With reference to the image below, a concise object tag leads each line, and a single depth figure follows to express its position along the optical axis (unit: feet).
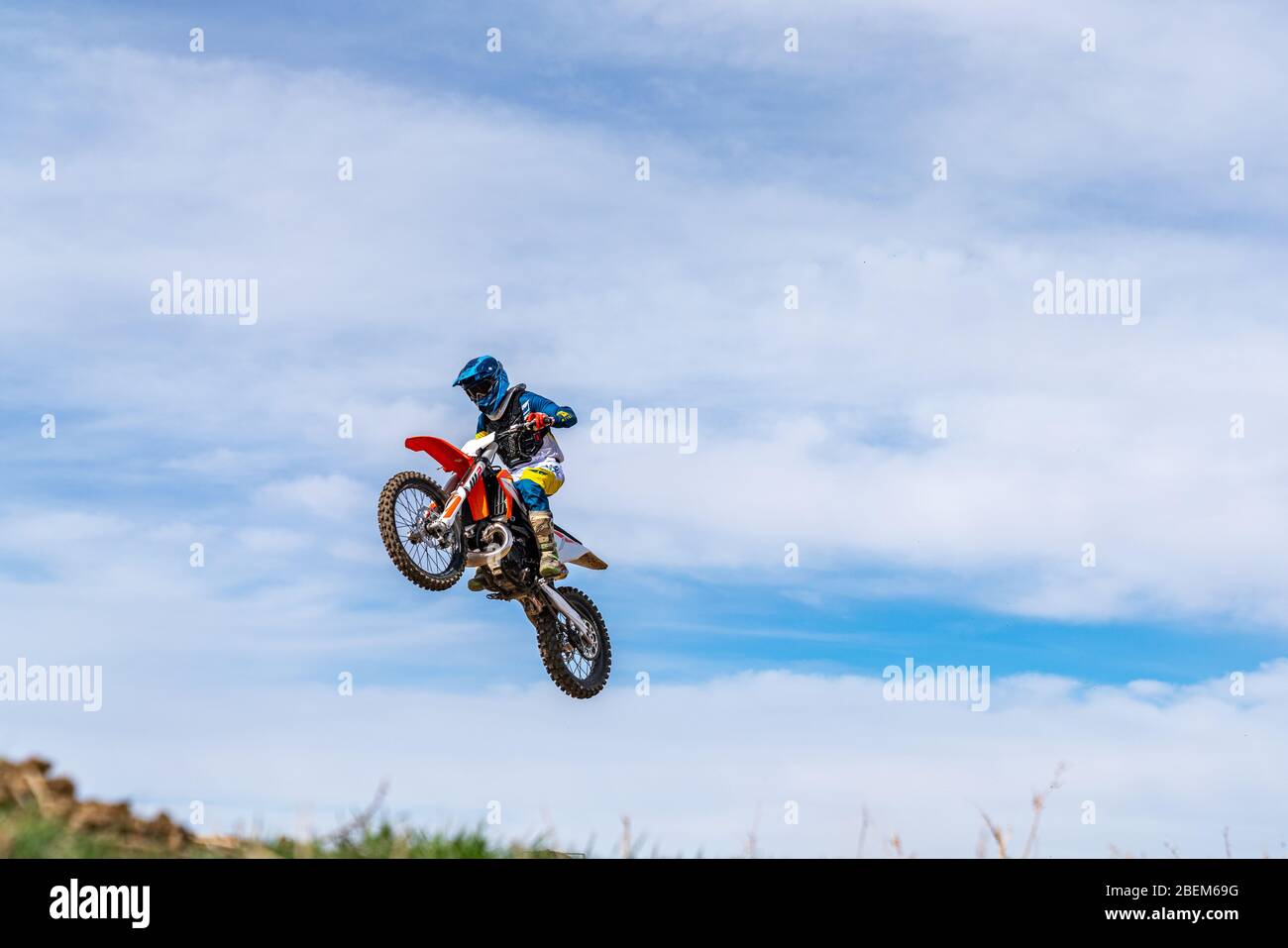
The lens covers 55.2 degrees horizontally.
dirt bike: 47.75
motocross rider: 51.06
